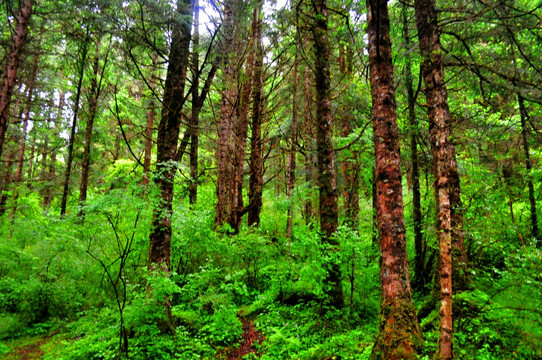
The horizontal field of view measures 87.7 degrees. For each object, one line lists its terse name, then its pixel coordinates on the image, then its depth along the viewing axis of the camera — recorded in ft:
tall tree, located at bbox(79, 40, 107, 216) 42.75
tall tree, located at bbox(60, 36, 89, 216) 42.42
